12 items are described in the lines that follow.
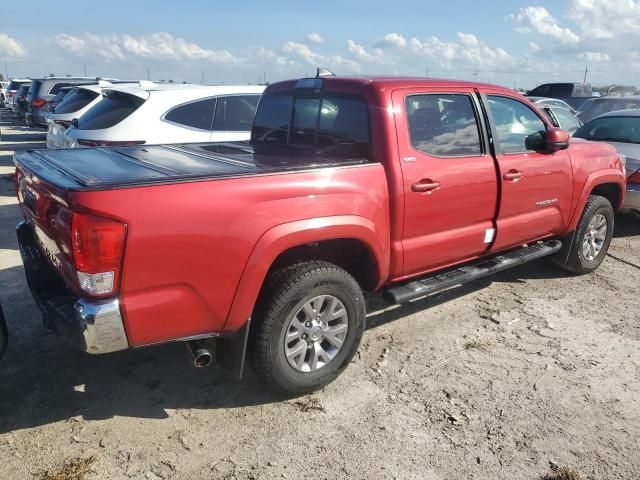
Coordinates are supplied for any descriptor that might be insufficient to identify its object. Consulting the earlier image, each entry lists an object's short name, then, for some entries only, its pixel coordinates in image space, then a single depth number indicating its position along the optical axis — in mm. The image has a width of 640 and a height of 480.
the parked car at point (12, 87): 26088
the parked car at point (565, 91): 19094
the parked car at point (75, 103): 9562
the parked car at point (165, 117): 6352
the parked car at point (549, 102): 11543
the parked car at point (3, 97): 29547
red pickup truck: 2475
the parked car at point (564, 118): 10096
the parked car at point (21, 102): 18805
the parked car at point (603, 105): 11266
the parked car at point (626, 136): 6434
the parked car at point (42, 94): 15938
